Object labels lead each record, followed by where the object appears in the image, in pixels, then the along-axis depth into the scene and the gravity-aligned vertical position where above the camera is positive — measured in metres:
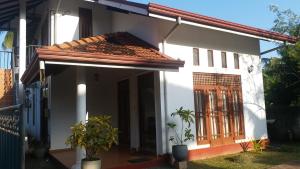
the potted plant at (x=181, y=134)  6.63 -0.95
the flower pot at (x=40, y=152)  8.42 -1.66
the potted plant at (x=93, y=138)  5.17 -0.73
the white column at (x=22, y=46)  9.10 +2.40
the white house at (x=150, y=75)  6.52 +0.98
